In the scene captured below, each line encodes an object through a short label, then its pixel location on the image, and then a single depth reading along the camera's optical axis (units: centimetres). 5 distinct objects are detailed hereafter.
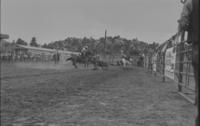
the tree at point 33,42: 11044
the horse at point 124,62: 3166
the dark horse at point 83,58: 2711
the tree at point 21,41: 10875
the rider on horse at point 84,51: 2726
